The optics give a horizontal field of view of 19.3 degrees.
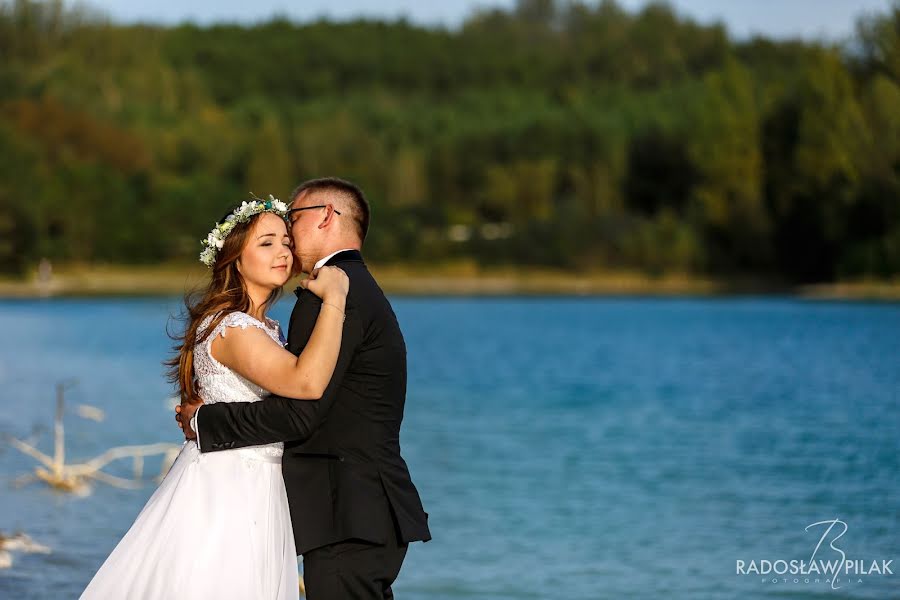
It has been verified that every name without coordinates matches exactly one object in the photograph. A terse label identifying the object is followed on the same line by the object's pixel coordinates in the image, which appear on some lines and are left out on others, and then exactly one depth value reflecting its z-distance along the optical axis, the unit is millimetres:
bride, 7003
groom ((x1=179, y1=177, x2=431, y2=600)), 6796
